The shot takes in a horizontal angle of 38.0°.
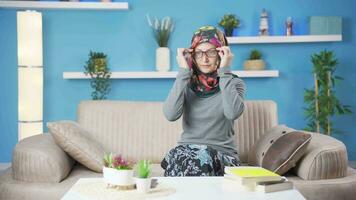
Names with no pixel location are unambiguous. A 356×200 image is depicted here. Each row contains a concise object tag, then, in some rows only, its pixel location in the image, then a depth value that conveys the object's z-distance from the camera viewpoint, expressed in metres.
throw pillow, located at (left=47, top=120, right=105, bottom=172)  2.80
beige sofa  2.65
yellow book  1.92
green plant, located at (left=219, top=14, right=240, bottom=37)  4.94
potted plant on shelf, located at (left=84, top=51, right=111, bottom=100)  4.82
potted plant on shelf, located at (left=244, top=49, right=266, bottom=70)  4.94
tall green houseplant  4.77
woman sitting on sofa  2.50
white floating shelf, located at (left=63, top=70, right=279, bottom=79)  4.91
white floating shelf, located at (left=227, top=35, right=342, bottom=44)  4.95
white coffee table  1.80
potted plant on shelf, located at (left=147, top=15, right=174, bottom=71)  4.93
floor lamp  4.40
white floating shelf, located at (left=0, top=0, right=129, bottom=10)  4.82
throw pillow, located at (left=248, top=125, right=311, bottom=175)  2.72
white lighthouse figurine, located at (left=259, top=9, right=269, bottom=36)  4.97
